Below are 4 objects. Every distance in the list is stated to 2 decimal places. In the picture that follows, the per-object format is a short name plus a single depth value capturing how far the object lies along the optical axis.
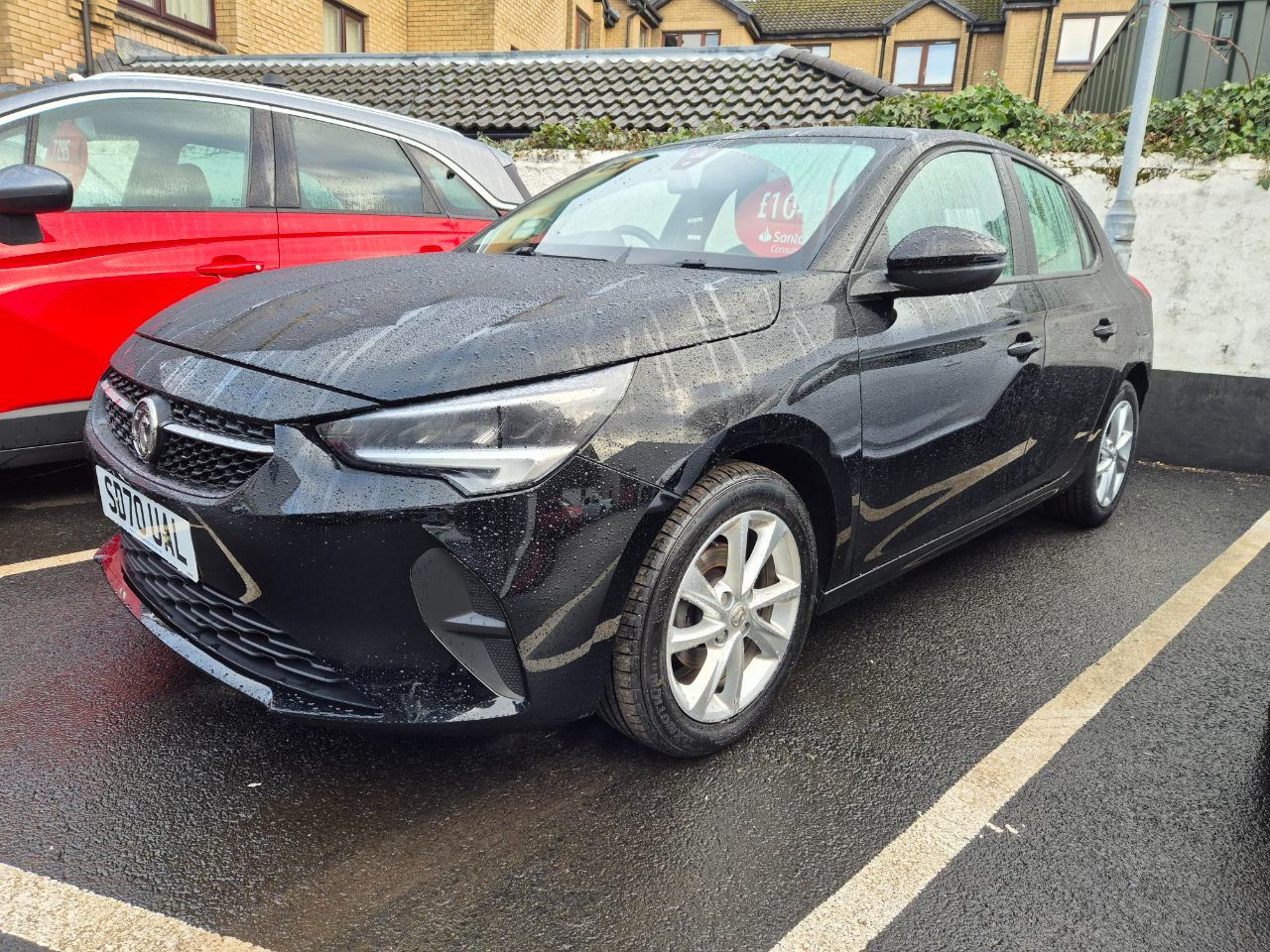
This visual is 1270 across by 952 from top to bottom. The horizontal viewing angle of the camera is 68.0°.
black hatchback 1.81
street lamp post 5.39
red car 3.38
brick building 10.69
